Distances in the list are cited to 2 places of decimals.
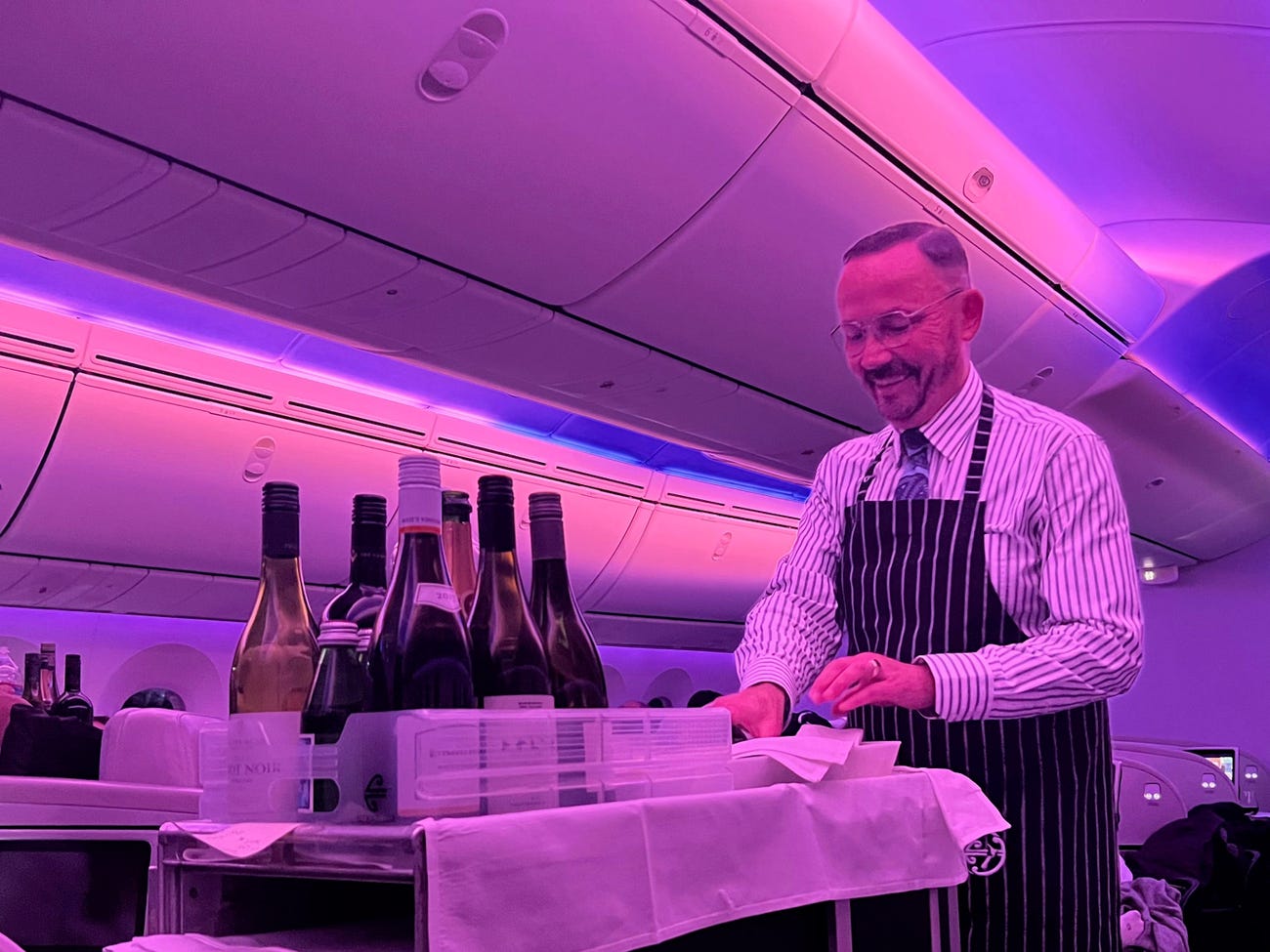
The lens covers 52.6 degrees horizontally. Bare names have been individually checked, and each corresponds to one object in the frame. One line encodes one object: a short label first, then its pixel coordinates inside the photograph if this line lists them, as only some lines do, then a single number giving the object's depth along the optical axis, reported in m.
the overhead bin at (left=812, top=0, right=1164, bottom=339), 3.83
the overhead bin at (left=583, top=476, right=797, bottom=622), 10.11
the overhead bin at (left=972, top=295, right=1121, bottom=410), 5.83
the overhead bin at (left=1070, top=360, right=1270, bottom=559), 8.00
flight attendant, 1.74
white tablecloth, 1.00
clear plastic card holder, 1.05
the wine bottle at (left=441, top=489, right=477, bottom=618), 1.51
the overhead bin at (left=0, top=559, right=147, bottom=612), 7.35
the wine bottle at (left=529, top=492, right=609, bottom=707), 1.46
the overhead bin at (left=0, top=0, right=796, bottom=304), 2.94
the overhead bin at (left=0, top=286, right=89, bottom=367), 5.70
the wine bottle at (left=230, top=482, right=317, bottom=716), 1.43
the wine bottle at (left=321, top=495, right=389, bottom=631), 1.39
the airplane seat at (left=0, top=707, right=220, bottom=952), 3.49
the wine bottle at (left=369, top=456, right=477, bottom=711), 1.22
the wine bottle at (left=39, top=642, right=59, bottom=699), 5.54
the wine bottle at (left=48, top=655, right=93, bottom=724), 5.23
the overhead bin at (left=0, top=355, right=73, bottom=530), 5.91
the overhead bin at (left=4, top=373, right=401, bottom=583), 6.46
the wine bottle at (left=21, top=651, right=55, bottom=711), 5.75
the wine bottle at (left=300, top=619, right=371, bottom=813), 1.25
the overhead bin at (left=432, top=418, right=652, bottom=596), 7.97
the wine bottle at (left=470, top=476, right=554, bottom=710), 1.34
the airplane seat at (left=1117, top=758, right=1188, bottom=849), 6.56
